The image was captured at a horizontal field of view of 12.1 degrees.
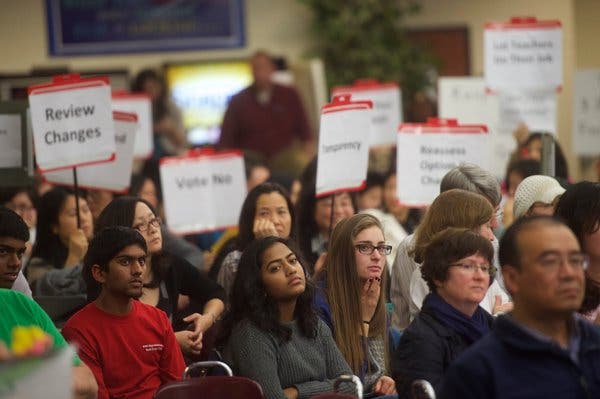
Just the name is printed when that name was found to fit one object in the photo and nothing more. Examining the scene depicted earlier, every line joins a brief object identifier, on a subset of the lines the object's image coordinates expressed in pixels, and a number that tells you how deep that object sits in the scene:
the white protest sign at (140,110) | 22.57
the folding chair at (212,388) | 10.80
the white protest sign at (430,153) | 16.91
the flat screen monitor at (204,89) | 32.12
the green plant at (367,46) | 32.21
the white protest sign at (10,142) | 15.50
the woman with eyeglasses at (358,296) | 12.59
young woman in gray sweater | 11.81
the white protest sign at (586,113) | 23.17
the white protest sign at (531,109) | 20.13
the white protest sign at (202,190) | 18.10
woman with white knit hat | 13.87
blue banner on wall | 32.03
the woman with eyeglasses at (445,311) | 10.20
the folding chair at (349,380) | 10.97
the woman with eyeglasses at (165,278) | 13.45
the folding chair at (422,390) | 9.60
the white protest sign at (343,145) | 15.96
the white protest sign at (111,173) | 16.65
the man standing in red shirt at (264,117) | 28.61
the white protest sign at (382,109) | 21.73
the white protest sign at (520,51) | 19.39
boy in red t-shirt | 11.56
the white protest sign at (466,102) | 23.23
